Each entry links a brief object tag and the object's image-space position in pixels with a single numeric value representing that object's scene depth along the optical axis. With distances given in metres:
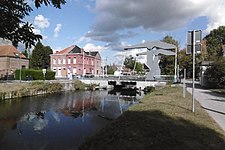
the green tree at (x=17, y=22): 3.25
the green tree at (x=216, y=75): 25.84
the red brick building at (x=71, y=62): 66.25
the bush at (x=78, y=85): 40.02
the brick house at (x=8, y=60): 50.12
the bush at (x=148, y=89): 33.47
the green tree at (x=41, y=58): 72.88
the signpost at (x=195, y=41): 10.04
